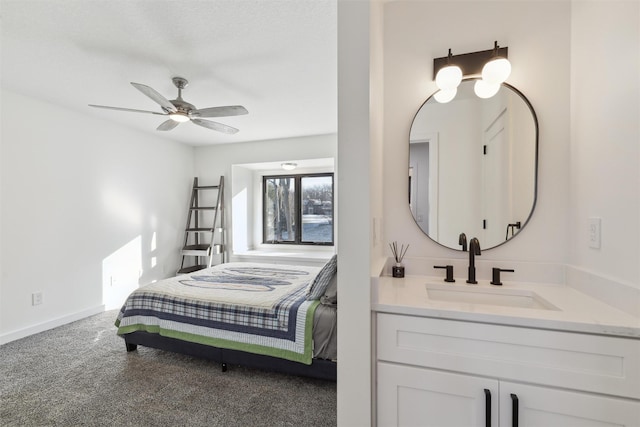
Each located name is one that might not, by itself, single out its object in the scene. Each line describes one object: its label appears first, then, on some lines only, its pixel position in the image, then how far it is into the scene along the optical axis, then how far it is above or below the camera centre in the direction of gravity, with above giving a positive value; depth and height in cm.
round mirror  150 +25
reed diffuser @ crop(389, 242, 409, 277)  160 -27
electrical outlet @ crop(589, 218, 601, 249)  121 -9
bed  191 -83
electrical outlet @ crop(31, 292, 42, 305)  286 -91
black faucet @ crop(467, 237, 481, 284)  141 -23
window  488 +3
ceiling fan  234 +86
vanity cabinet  91 -58
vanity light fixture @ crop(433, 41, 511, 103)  142 +75
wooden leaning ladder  455 -39
